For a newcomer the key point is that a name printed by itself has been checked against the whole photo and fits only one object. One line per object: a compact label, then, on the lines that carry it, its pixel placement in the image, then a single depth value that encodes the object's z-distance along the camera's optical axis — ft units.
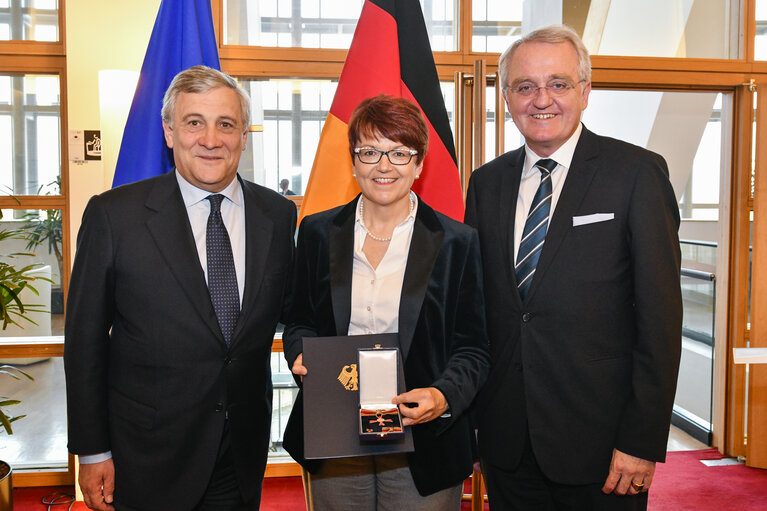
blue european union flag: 8.89
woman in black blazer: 5.76
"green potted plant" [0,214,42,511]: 8.77
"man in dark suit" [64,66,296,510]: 5.66
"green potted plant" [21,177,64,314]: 12.57
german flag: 9.35
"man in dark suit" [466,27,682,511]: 5.67
